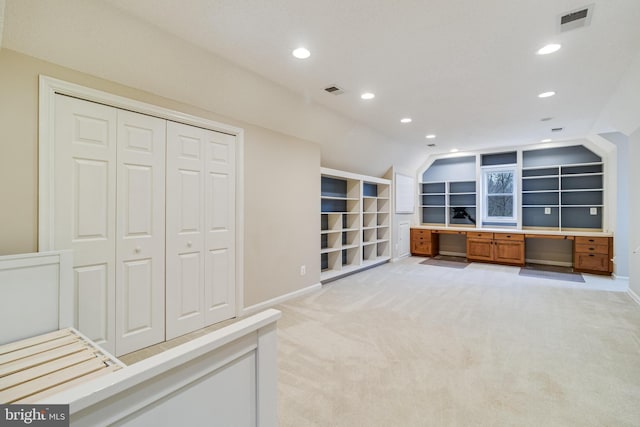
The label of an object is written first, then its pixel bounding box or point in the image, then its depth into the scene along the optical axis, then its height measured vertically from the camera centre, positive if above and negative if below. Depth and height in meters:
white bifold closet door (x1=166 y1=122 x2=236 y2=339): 2.80 -0.15
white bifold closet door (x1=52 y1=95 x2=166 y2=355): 2.19 -0.03
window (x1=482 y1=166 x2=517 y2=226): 6.73 +0.44
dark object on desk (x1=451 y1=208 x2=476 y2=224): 7.25 +0.00
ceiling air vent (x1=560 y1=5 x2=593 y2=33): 2.04 +1.41
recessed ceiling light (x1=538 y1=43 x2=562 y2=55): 2.46 +1.42
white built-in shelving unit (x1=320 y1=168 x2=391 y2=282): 5.21 -0.17
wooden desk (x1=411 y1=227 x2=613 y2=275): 5.28 -0.66
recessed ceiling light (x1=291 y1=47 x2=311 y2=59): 2.54 +1.42
